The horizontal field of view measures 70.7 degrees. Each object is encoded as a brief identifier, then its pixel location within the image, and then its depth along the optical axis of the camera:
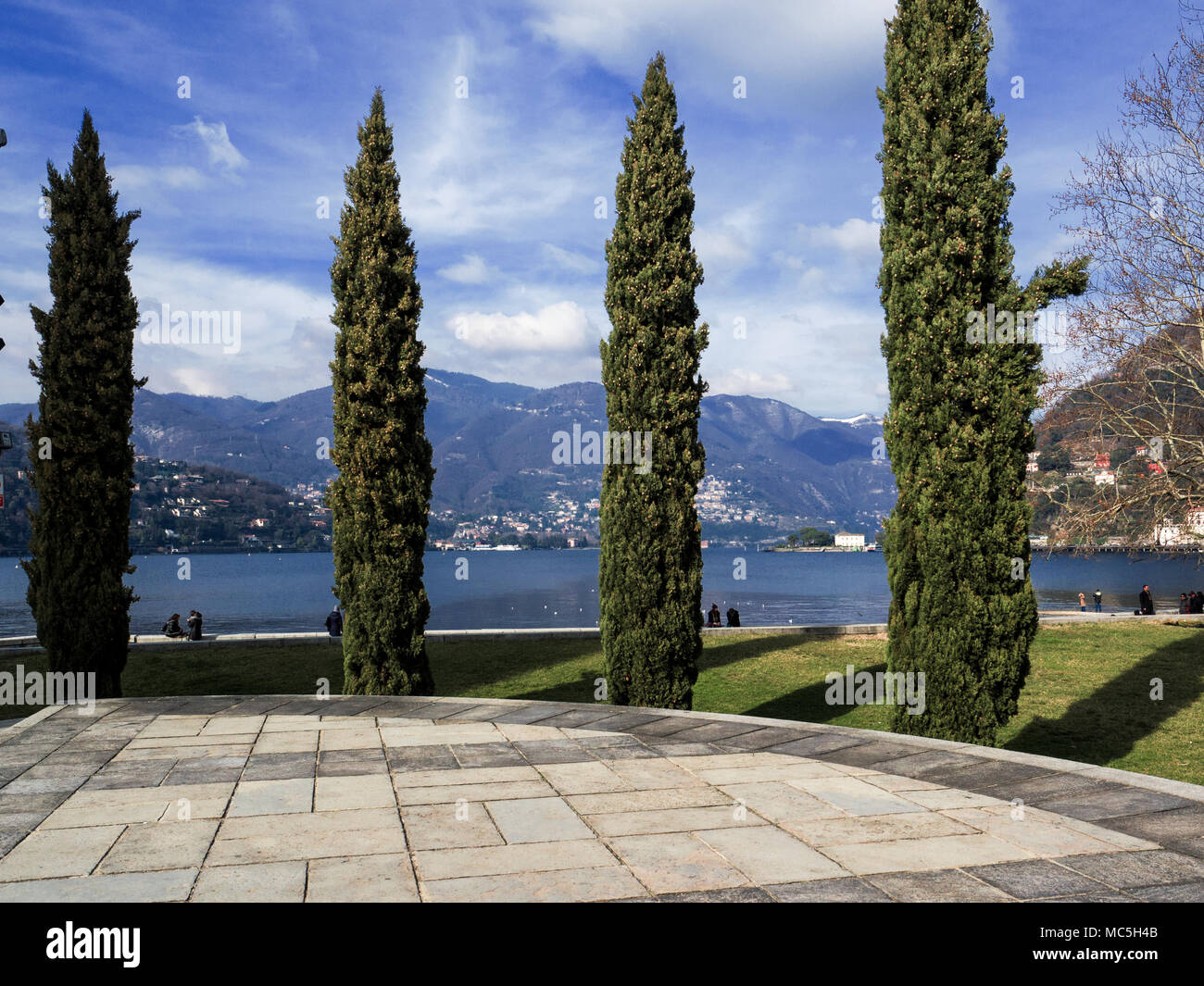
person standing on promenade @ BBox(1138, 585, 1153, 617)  34.09
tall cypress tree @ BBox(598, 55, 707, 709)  13.23
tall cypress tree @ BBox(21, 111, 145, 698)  14.20
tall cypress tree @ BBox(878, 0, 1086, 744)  10.28
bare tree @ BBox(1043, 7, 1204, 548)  16.95
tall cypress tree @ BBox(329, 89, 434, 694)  13.85
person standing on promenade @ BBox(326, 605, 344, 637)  26.16
